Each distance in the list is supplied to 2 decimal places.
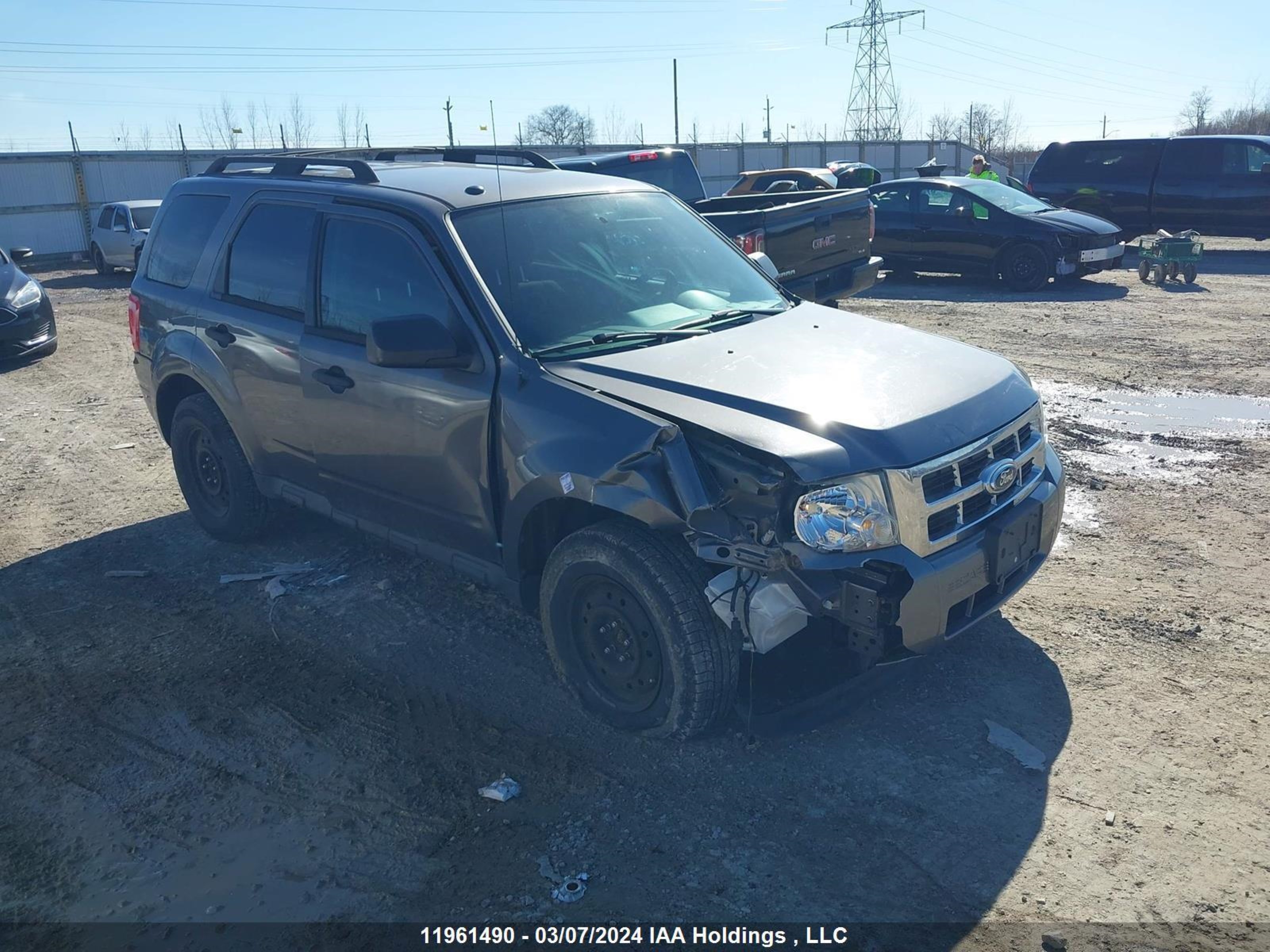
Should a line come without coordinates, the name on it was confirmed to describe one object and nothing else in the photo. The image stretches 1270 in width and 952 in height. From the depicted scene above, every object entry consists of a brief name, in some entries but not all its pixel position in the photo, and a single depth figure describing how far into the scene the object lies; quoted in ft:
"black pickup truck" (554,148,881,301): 31.42
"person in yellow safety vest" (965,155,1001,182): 61.46
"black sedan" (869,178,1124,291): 47.73
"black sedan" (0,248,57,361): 38.45
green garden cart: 48.80
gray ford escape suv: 11.33
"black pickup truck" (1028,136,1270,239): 58.34
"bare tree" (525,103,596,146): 164.86
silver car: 68.54
